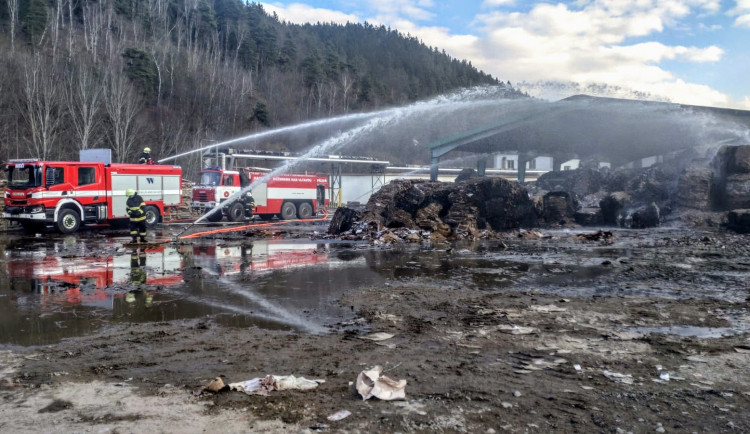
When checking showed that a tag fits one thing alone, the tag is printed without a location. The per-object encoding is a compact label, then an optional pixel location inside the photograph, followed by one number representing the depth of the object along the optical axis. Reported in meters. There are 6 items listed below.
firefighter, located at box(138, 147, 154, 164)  22.03
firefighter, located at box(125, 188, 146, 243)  14.89
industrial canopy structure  25.59
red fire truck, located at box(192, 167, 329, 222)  24.19
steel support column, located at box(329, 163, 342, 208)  37.03
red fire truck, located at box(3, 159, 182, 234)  18.03
